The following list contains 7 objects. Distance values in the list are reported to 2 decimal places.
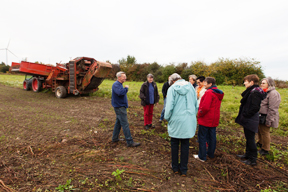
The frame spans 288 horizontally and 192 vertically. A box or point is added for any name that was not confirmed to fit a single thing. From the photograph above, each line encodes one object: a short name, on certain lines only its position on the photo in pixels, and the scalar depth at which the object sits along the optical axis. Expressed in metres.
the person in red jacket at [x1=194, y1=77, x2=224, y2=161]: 3.28
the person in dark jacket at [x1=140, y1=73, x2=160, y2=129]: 5.13
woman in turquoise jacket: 2.80
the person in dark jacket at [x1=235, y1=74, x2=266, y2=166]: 3.13
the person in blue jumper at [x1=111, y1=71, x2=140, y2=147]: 3.83
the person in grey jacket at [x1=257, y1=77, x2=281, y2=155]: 3.61
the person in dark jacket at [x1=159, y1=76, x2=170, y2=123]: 5.91
